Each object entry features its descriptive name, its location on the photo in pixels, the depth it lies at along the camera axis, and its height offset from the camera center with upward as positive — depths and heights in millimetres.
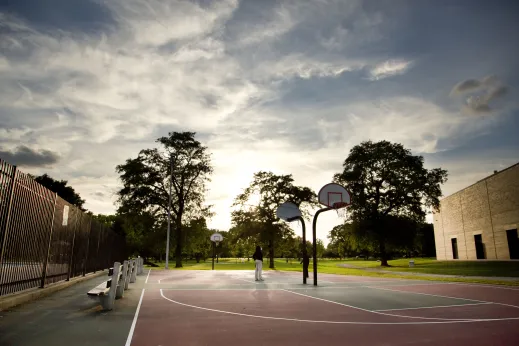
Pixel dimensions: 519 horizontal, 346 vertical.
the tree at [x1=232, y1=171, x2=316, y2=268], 42188 +5869
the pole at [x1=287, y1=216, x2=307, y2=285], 16956 +425
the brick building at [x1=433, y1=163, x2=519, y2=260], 39219 +4018
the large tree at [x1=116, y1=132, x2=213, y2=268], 41344 +7657
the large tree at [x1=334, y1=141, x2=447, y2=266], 40406 +7028
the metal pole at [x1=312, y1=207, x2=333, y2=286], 16850 +1041
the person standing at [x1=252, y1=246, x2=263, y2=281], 18688 -641
